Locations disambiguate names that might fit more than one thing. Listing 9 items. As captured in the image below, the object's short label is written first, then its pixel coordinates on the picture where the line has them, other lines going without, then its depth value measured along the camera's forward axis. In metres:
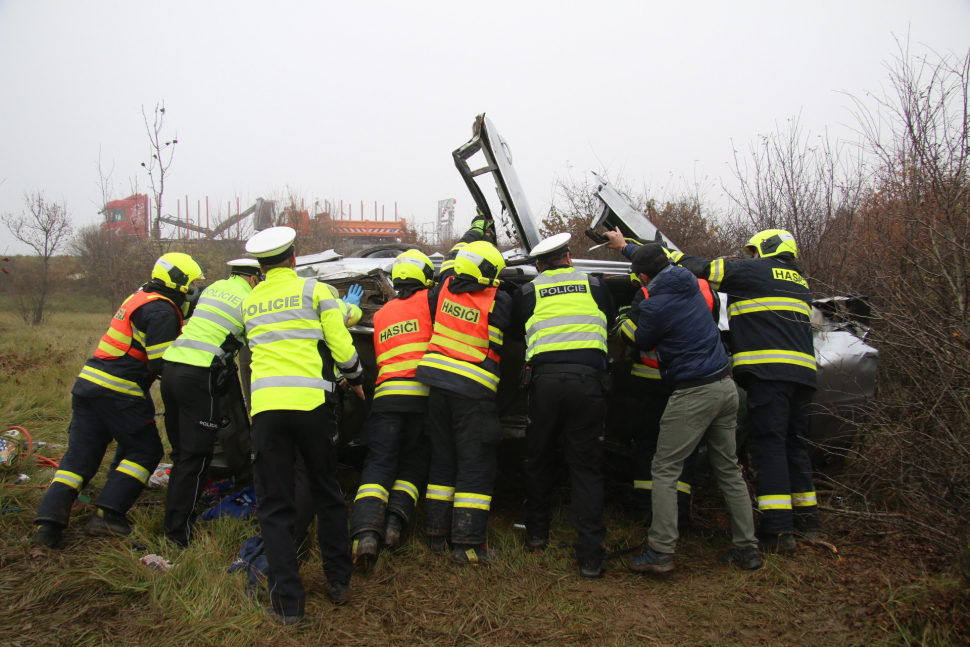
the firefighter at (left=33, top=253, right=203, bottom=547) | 3.81
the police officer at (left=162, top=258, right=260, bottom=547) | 3.71
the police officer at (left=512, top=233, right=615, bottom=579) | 3.47
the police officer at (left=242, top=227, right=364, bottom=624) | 2.93
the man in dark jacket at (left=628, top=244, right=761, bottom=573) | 3.36
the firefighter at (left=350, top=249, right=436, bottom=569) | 3.65
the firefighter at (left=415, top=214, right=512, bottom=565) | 3.64
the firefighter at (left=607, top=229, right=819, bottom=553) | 3.53
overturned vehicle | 3.96
